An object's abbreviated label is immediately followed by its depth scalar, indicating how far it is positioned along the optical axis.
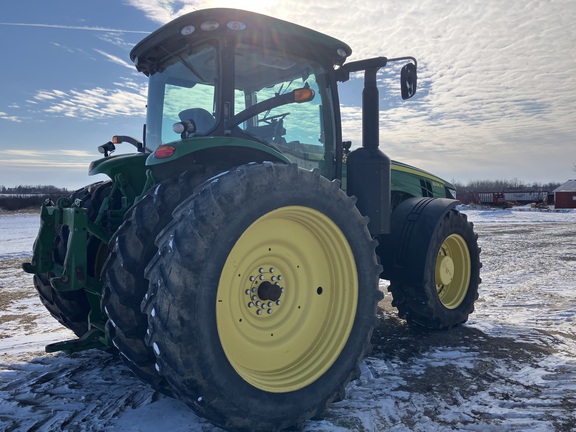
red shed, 42.22
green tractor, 2.27
